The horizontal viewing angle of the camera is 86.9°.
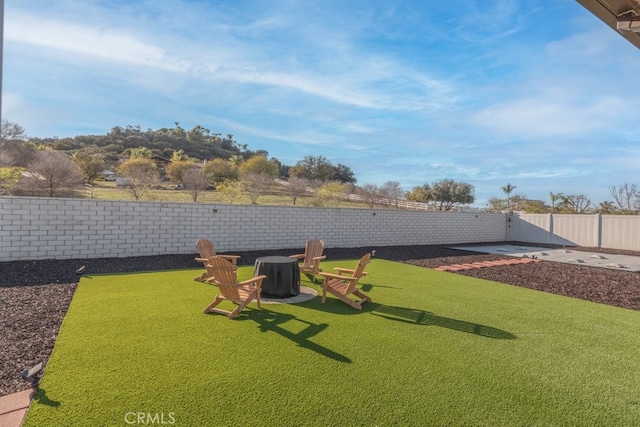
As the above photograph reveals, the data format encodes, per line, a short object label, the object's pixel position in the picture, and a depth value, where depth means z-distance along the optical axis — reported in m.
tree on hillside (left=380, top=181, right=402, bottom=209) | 27.77
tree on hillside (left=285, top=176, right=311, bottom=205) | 27.70
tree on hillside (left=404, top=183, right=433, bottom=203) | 33.06
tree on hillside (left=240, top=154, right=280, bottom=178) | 37.55
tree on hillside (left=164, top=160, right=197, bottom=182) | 31.58
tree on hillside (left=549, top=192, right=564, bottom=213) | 24.05
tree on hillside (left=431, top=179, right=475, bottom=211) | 33.00
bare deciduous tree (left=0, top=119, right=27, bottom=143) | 19.59
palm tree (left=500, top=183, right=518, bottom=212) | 27.48
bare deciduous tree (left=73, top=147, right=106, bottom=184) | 27.89
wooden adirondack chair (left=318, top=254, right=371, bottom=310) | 4.99
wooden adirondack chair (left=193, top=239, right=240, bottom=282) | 6.62
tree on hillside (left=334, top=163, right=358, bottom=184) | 44.88
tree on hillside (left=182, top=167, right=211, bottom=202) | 23.83
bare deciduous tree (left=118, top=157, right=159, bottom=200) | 21.29
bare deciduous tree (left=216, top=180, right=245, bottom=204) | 19.39
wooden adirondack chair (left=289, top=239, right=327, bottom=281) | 7.11
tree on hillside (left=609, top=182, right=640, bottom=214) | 20.33
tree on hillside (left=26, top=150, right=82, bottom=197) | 19.38
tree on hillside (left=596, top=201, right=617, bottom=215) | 20.98
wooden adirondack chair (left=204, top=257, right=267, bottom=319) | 4.44
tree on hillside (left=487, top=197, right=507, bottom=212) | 26.48
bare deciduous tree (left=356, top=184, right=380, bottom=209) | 27.31
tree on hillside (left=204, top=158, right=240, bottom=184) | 32.94
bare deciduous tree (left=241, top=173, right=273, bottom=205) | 21.14
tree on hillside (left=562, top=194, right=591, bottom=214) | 22.73
